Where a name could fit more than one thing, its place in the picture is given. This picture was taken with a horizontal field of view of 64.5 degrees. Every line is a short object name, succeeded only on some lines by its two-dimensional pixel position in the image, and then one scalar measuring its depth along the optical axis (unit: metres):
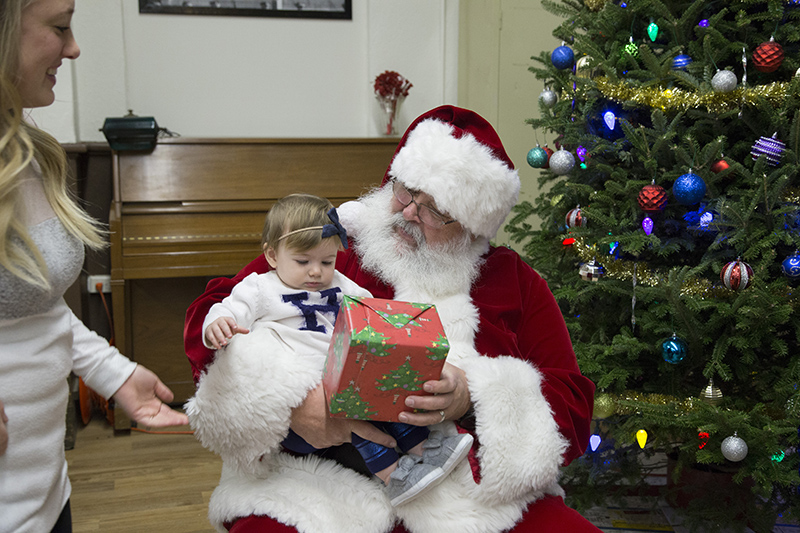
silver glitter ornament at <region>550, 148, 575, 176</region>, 2.34
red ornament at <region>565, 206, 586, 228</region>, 2.31
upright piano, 3.13
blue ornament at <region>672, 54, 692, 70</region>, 2.09
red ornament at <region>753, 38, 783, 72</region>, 1.95
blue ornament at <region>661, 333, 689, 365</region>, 2.06
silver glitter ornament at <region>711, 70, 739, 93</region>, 1.94
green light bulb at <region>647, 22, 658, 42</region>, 2.15
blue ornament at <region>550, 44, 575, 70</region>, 2.38
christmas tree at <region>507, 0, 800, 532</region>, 1.95
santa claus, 1.35
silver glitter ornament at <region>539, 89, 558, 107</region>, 2.49
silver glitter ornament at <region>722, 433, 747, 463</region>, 1.91
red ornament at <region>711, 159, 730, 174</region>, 2.00
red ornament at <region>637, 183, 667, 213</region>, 2.06
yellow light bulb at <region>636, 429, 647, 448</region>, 2.12
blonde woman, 0.92
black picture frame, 3.87
